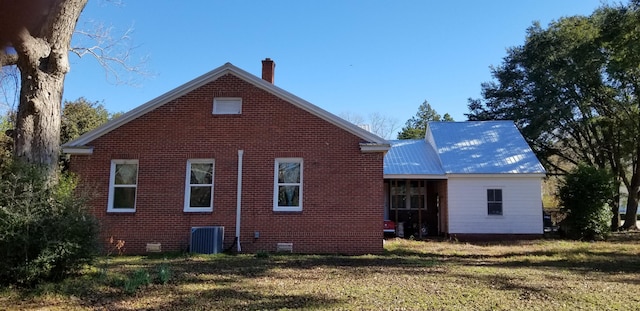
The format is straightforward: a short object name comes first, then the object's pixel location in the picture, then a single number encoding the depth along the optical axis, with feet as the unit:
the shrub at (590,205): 63.52
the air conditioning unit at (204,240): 44.34
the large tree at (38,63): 30.30
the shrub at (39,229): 24.11
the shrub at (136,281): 24.80
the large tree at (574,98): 82.74
